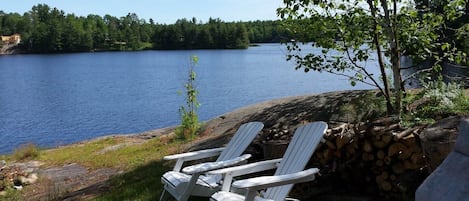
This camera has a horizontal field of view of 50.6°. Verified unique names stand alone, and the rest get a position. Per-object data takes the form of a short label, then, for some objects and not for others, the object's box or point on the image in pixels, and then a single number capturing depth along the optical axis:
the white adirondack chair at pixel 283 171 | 2.95
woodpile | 3.53
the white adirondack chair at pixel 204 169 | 3.65
